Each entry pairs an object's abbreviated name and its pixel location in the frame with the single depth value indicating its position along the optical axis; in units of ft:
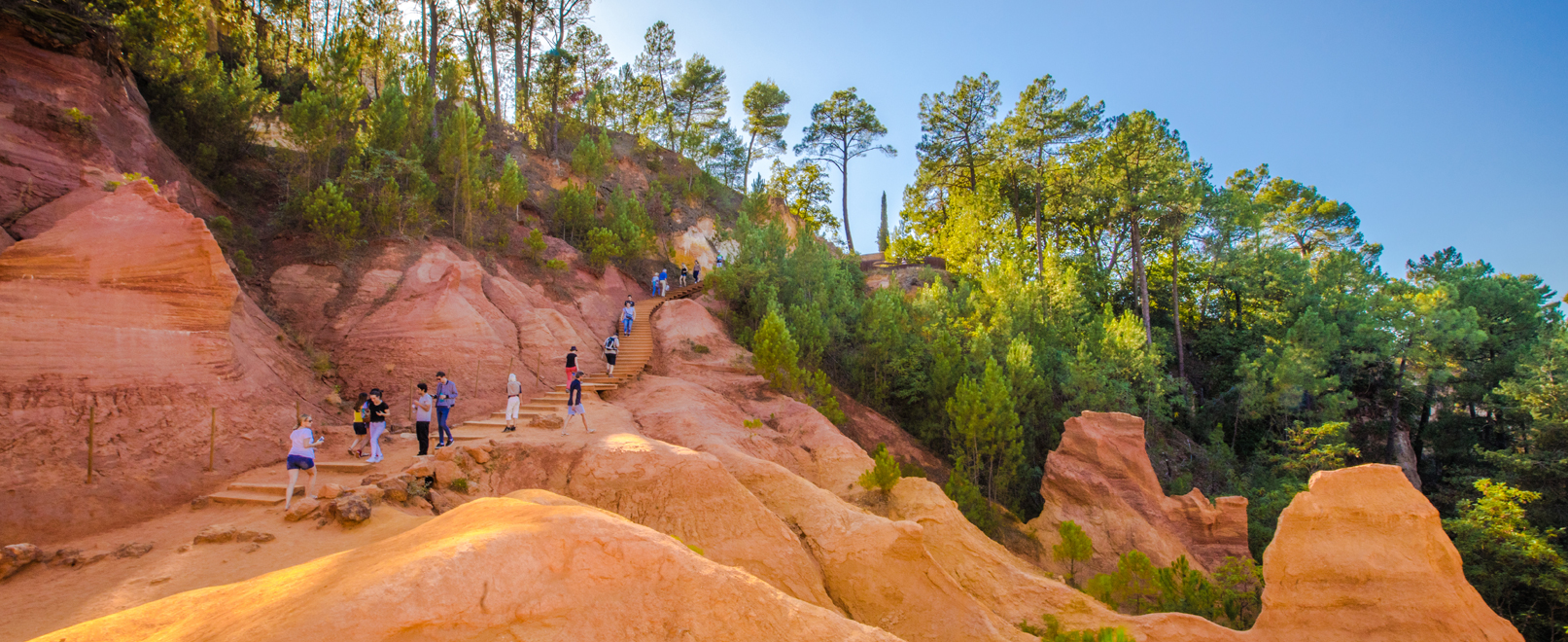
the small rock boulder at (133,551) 24.70
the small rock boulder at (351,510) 26.27
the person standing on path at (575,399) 46.55
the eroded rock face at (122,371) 29.40
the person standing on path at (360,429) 37.70
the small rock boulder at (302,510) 27.55
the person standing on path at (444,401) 39.93
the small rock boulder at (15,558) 22.50
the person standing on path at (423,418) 37.58
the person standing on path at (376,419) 36.29
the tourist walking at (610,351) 65.16
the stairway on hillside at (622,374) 45.09
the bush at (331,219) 58.03
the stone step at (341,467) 35.50
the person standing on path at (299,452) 29.55
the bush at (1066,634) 37.17
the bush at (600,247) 89.35
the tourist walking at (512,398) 44.83
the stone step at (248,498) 30.50
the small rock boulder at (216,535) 24.97
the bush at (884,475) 48.73
